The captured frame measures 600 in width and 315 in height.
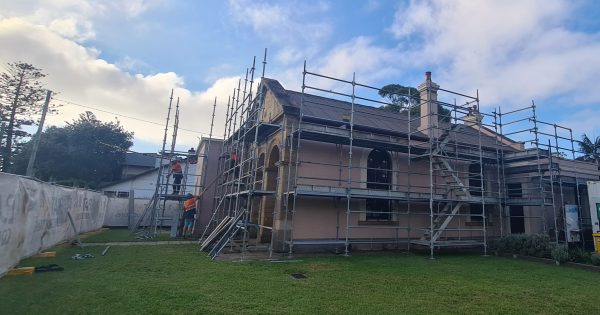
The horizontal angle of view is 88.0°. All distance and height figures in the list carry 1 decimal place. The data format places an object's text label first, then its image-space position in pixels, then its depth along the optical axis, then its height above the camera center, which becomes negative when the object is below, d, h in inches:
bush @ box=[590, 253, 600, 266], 373.4 -32.7
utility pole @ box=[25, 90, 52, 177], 300.5 +61.9
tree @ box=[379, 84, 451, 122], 1496.1 +619.2
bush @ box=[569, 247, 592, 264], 395.9 -33.4
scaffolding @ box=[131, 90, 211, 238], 606.4 +36.1
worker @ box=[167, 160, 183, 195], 662.5 +71.4
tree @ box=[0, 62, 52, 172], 1188.5 +358.9
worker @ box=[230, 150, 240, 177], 536.0 +97.6
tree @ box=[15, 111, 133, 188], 1294.7 +217.1
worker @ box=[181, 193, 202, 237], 614.9 -10.8
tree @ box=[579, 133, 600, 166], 1208.8 +330.1
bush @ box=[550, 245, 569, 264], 396.5 -31.6
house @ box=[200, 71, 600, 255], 455.2 +74.6
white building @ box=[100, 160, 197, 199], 1318.9 +83.2
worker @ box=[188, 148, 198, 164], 707.8 +127.3
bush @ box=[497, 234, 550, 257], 438.6 -25.2
